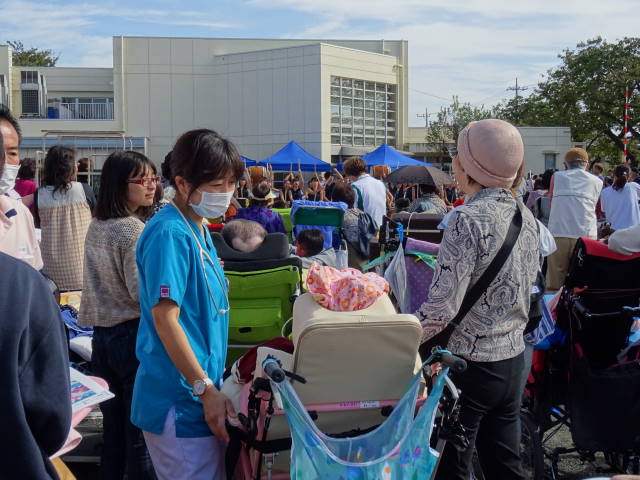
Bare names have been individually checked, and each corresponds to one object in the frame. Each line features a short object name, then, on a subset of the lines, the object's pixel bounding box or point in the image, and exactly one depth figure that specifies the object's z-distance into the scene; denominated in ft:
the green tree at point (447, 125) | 132.26
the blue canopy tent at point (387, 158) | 65.14
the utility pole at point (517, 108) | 166.73
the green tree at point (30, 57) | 181.27
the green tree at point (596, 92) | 136.67
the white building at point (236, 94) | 105.91
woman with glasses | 10.69
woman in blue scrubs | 7.40
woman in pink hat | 8.91
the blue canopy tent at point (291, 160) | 67.67
